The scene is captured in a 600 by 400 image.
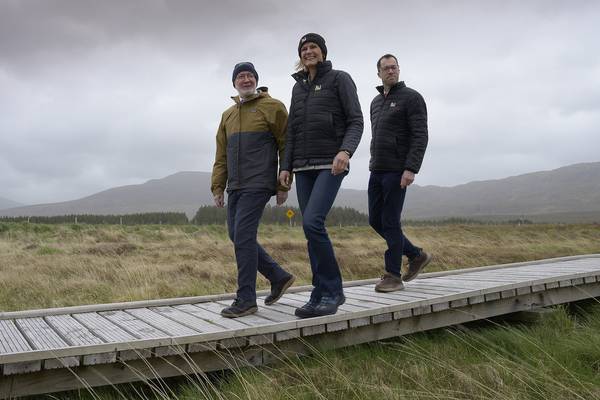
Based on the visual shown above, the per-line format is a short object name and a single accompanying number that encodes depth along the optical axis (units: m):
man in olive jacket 4.05
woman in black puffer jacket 3.89
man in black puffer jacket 4.89
